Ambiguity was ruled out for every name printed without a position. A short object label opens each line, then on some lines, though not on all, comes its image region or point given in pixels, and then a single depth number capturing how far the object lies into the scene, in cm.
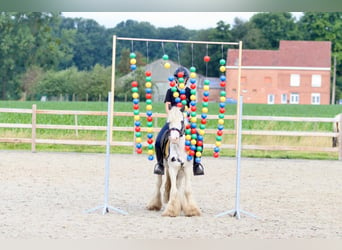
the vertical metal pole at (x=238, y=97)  1287
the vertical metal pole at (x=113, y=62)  1276
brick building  9383
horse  1245
